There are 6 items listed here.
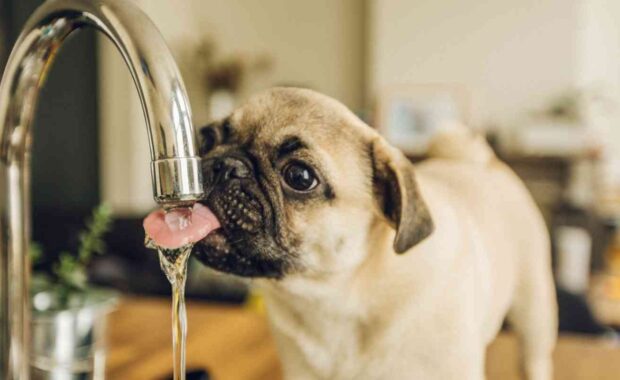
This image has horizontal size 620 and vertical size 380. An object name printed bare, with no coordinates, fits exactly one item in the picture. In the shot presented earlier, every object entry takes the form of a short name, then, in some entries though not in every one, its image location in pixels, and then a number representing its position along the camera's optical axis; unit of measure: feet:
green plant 2.21
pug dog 1.51
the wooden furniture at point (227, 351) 2.36
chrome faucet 1.09
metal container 2.11
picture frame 4.15
